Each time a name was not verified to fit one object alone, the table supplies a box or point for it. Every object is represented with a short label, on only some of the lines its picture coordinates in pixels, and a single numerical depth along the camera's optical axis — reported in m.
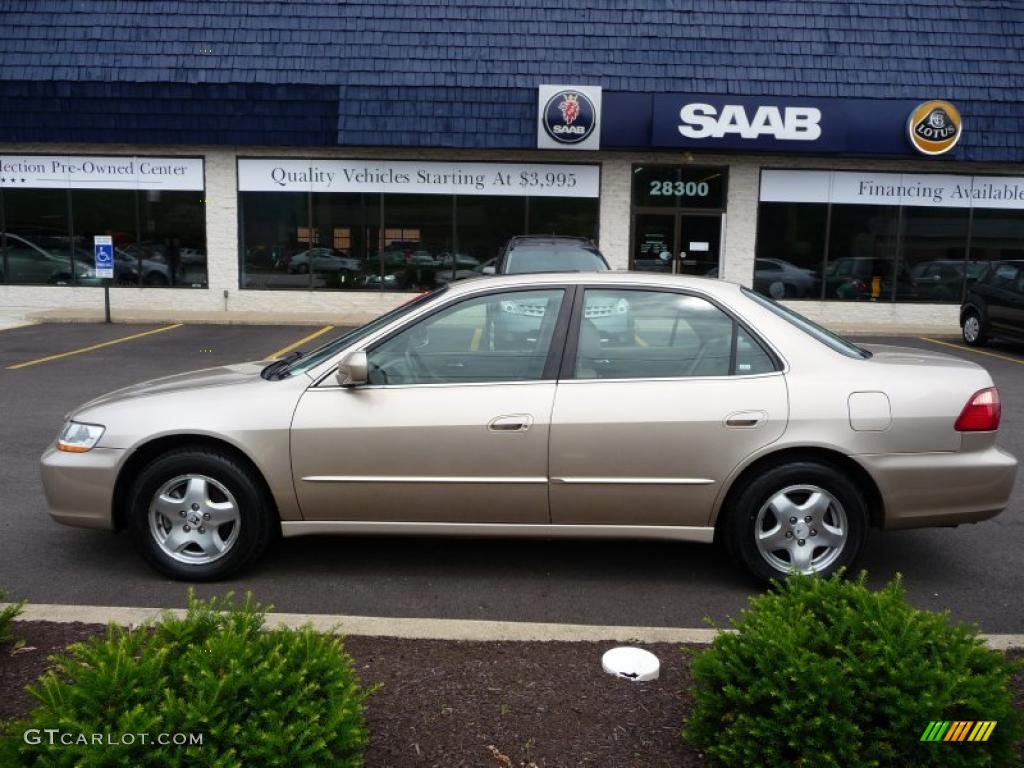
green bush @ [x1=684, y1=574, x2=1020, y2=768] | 2.56
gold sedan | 4.46
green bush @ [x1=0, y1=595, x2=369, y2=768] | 2.37
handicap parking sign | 17.34
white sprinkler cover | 3.44
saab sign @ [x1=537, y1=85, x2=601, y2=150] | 18.16
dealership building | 18.48
